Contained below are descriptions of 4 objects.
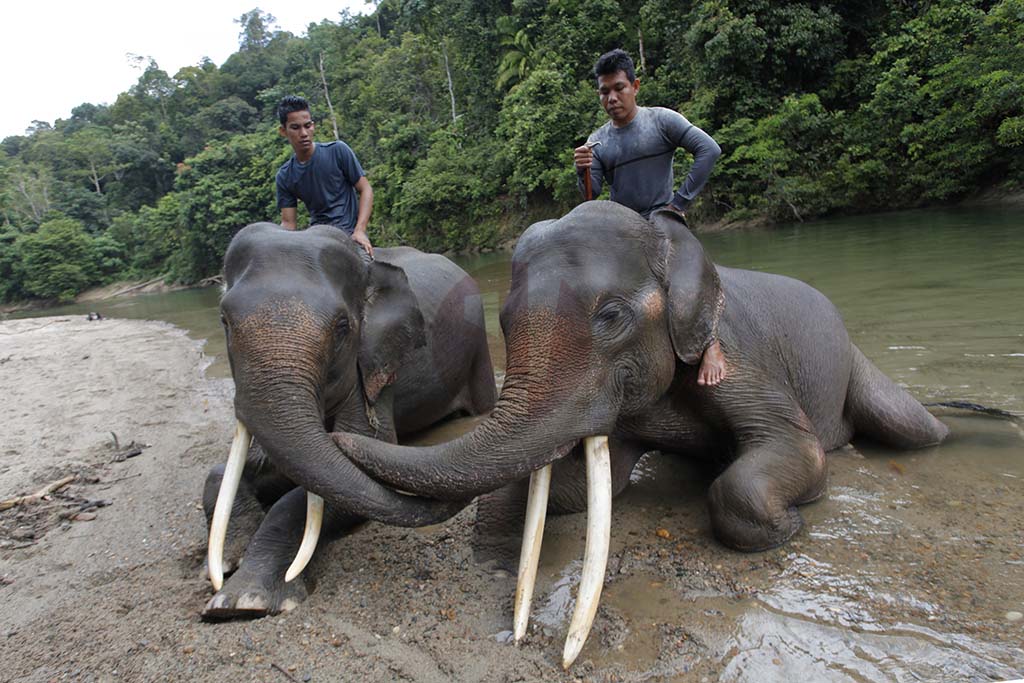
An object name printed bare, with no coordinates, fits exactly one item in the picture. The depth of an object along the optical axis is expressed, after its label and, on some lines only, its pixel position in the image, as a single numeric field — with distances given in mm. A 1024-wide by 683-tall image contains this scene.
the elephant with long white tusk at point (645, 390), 2271
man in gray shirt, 3494
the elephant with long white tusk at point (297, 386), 2424
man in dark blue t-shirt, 4508
